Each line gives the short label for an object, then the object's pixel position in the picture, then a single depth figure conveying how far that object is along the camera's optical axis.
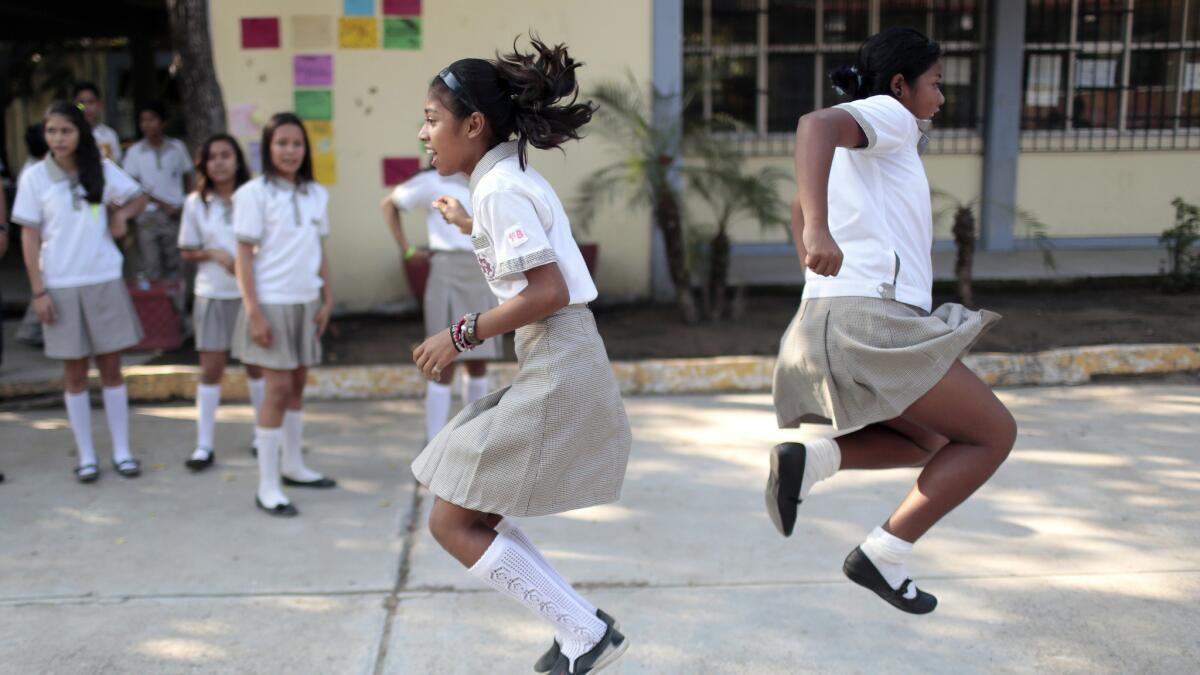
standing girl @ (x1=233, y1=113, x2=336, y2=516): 4.67
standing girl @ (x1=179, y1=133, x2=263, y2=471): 5.34
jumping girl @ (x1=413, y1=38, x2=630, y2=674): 2.60
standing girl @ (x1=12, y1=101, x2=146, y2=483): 5.05
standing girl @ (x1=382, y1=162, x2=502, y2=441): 5.23
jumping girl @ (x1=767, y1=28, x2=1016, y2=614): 2.90
